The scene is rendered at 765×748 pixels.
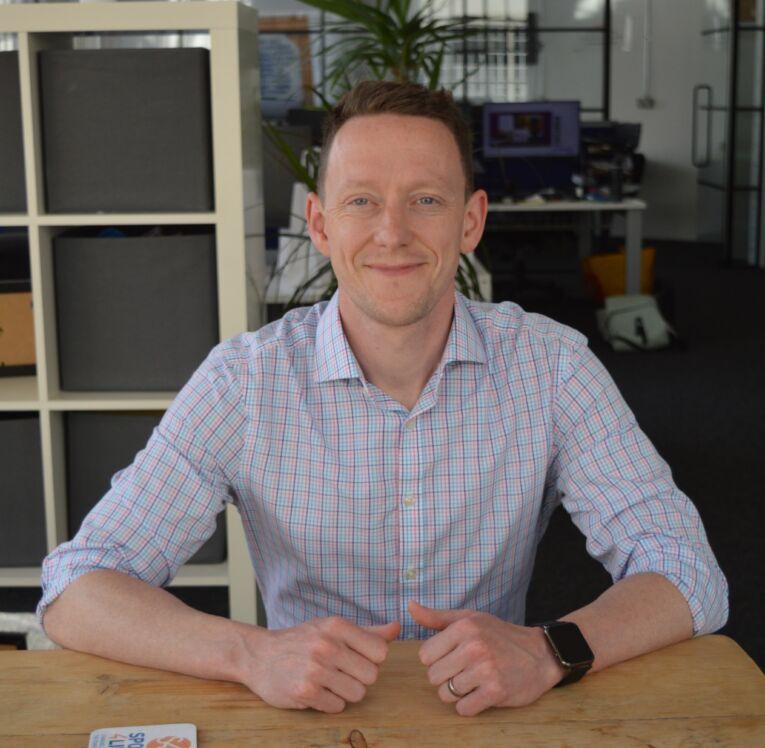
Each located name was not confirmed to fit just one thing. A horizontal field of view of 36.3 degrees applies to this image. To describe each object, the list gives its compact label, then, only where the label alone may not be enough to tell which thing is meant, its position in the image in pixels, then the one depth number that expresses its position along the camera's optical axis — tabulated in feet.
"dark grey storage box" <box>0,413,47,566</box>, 8.97
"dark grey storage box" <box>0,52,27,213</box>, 8.46
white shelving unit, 8.01
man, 5.10
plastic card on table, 3.57
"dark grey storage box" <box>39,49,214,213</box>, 8.20
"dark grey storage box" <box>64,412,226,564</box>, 8.91
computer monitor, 23.44
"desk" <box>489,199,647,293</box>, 23.04
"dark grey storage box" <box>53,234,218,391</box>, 8.51
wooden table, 3.66
